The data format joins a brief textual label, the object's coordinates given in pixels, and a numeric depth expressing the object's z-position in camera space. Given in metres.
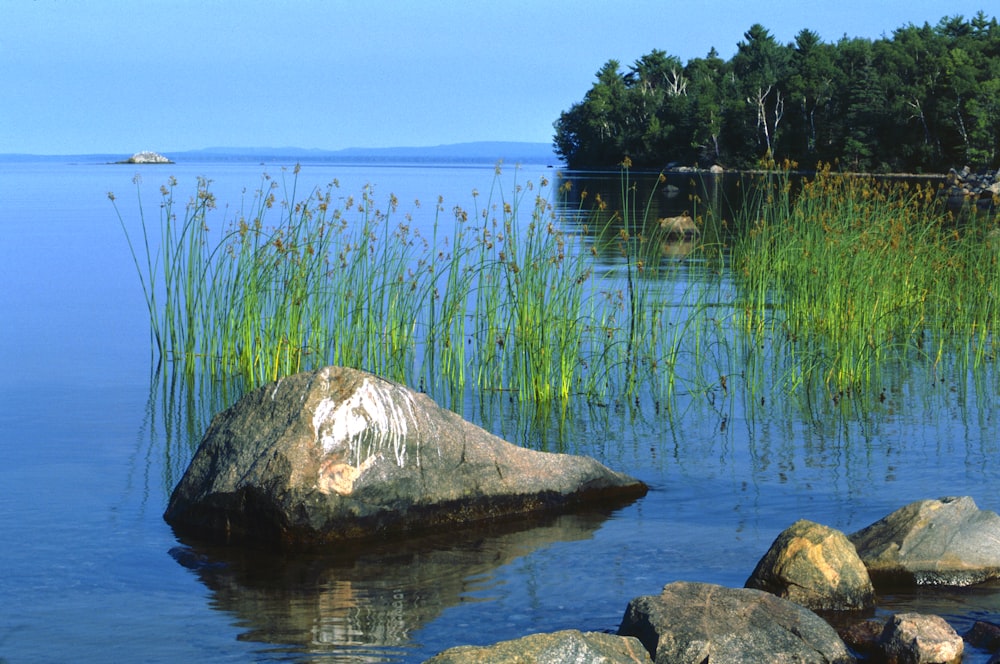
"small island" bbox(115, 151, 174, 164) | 150.38
